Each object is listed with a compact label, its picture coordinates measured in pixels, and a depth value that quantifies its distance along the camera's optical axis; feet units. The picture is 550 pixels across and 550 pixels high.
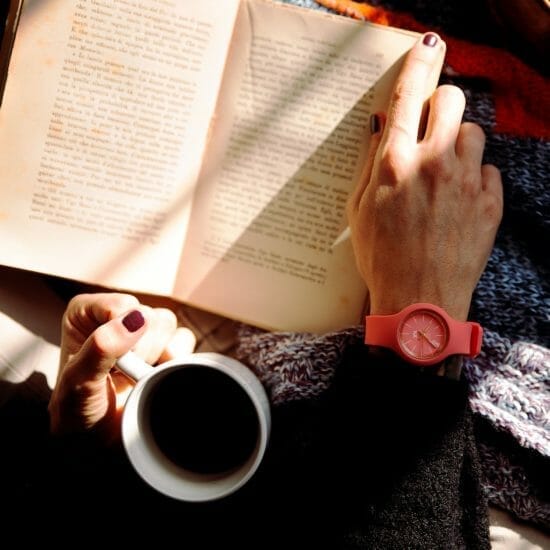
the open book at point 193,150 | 2.71
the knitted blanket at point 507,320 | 2.67
